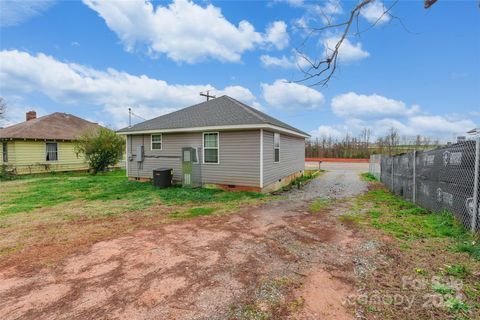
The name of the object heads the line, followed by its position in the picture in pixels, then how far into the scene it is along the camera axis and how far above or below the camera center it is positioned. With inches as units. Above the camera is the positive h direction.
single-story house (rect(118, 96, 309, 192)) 378.9 +11.8
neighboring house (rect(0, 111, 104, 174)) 641.0 +25.7
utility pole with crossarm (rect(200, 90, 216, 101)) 636.6 +155.0
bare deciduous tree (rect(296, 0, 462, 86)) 135.9 +60.2
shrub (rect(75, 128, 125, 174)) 629.0 +20.1
